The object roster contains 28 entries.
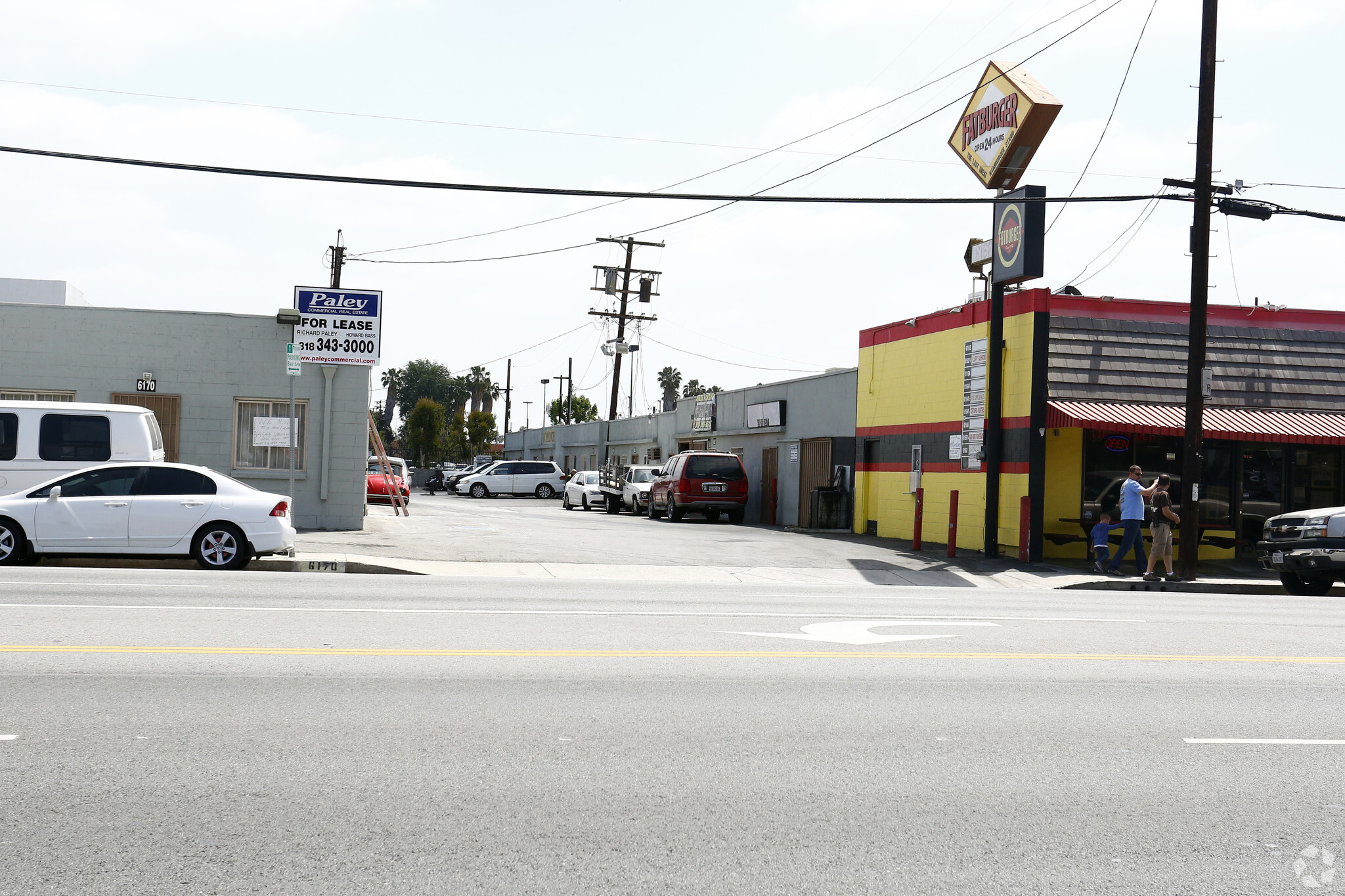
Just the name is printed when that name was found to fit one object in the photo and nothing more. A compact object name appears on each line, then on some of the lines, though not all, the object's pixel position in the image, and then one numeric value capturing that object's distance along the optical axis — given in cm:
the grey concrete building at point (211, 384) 2109
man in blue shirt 1861
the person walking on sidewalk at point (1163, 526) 1834
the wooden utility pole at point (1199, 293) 1886
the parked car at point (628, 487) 3716
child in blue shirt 1928
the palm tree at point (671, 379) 11844
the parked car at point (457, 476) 5458
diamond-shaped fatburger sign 2078
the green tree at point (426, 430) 9512
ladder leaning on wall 2844
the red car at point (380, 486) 3488
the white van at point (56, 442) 1622
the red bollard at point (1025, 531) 2042
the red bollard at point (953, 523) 2097
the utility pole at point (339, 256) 4244
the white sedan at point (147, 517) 1448
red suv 3153
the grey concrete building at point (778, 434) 2928
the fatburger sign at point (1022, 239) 1998
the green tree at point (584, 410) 10708
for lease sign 2116
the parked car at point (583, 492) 4125
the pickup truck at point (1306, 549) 1691
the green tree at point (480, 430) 9488
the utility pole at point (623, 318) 4856
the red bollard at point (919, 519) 2200
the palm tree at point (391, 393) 12281
